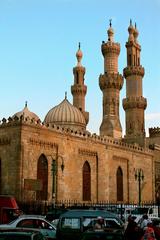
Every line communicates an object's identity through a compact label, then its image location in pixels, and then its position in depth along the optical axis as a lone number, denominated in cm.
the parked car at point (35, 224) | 1109
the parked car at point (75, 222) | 1031
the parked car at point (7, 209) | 1525
